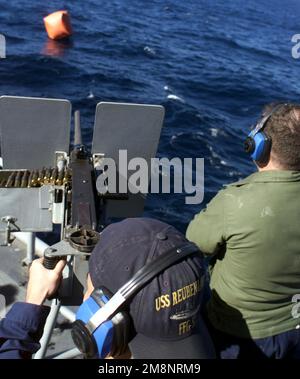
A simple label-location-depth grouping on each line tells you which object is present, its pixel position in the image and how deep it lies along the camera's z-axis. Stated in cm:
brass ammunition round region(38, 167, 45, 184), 330
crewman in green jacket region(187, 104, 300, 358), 246
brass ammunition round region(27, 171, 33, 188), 329
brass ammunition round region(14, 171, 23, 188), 330
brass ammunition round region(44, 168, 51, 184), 325
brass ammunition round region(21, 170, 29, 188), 329
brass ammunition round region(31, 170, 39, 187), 328
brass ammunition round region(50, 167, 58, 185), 322
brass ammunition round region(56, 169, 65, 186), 318
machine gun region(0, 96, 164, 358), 286
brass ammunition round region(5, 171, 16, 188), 322
